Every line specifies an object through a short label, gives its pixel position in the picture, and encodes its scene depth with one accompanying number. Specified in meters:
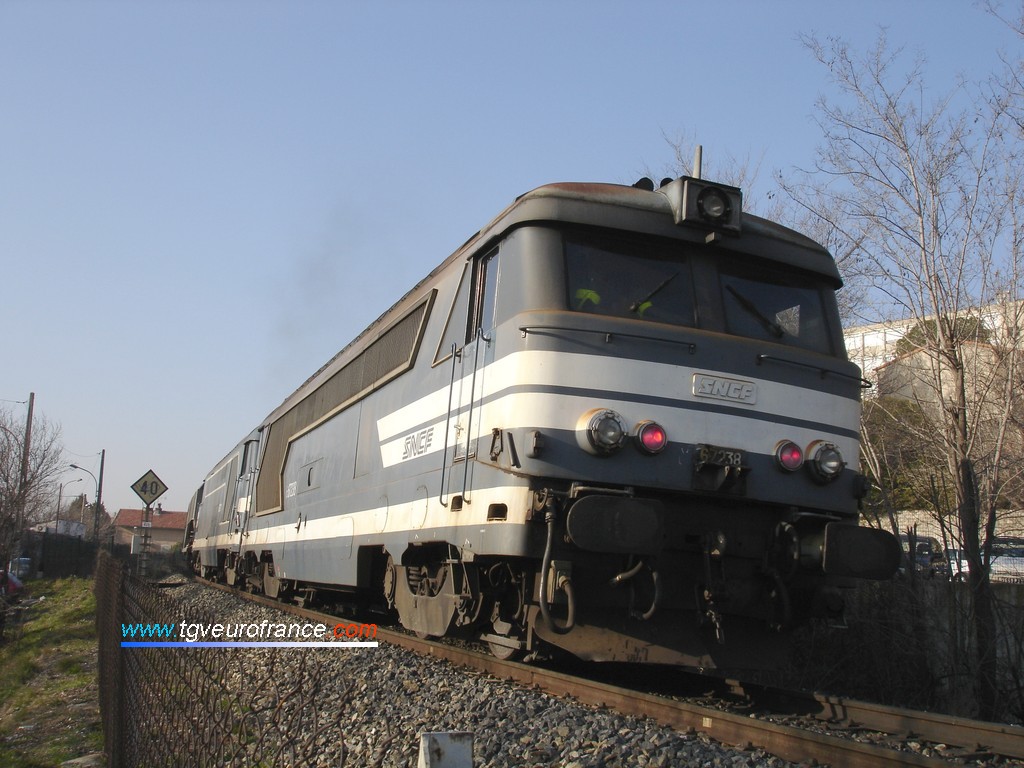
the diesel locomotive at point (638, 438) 5.93
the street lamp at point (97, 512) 46.16
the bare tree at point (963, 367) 9.36
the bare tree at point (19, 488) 23.47
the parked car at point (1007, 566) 9.32
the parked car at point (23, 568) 33.56
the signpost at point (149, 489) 23.45
